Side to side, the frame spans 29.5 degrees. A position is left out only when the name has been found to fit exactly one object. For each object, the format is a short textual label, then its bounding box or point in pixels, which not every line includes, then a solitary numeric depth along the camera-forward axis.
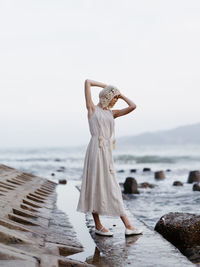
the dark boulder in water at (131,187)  13.86
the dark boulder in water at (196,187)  14.47
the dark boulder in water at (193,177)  18.25
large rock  5.42
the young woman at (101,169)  5.31
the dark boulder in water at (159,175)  21.38
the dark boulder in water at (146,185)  16.16
